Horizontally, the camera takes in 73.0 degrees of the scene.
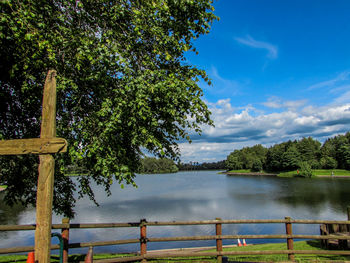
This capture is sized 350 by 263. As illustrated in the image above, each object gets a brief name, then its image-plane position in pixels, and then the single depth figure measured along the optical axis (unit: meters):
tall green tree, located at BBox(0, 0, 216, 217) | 6.29
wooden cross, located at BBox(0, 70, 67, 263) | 3.64
